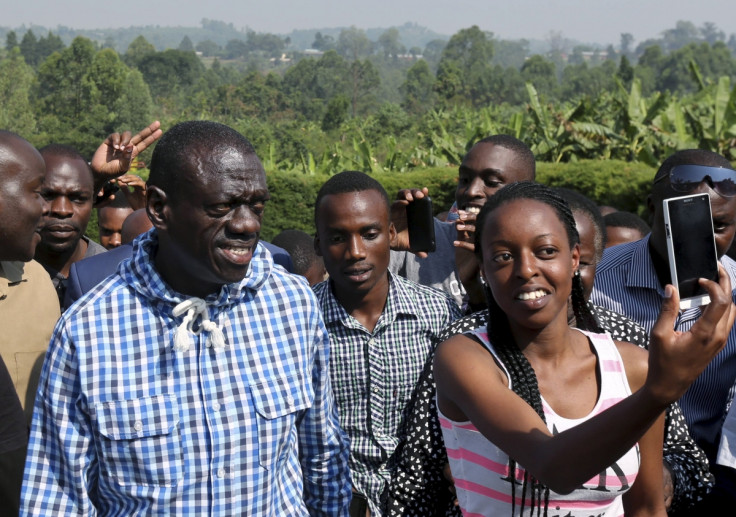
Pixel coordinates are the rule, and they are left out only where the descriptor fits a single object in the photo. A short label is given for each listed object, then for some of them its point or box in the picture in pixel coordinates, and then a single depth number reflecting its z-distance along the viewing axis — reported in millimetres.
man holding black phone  4020
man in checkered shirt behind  3256
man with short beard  4055
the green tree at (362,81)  92688
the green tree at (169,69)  93438
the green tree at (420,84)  91650
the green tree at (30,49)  134625
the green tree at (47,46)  132775
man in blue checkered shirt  2193
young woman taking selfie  2072
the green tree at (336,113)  42906
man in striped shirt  3242
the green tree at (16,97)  47469
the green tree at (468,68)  67375
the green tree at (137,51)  103031
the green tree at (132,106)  51056
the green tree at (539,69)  101038
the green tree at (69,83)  51219
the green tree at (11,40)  115131
